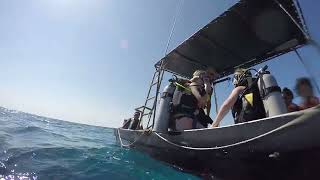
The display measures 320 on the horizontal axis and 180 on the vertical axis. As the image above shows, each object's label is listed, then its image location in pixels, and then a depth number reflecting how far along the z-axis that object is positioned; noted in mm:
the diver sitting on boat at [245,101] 2889
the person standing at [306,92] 2841
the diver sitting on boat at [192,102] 3926
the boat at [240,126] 2111
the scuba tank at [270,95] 2507
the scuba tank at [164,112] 4111
